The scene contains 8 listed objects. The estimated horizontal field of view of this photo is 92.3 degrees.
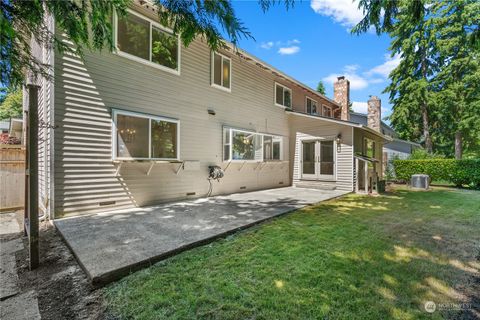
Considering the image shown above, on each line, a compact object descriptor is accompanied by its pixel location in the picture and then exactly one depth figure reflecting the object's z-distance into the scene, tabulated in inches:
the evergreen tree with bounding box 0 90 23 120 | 865.5
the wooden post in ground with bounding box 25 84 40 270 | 110.7
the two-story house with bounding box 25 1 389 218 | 193.6
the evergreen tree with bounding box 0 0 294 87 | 97.7
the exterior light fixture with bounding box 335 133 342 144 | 381.4
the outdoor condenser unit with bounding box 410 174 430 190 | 424.2
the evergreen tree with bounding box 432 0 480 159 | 722.8
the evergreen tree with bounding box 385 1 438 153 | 760.3
